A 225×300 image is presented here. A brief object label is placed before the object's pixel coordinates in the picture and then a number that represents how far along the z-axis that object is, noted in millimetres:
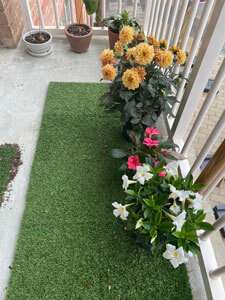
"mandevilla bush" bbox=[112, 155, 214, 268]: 1122
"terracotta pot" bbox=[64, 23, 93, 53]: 2500
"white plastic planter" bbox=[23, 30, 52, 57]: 2474
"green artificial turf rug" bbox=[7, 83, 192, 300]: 1356
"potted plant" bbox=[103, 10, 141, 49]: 2281
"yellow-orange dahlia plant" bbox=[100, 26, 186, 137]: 1362
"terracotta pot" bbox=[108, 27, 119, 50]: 2404
